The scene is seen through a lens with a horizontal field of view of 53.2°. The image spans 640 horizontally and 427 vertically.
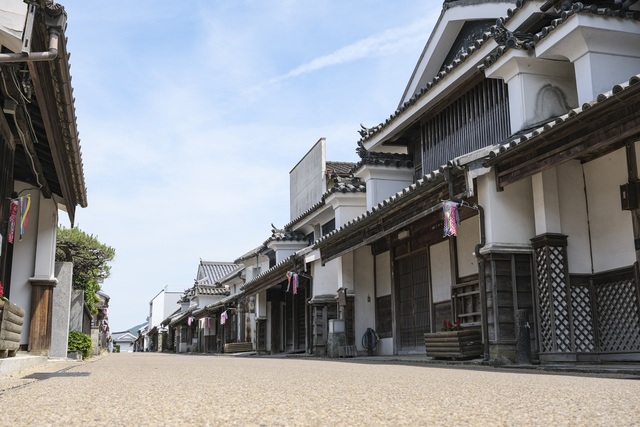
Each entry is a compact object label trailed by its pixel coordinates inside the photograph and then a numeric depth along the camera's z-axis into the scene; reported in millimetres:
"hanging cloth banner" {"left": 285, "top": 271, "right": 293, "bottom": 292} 22677
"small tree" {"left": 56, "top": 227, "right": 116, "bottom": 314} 24578
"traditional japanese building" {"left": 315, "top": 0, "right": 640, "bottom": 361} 10273
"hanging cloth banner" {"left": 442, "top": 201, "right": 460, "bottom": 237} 11688
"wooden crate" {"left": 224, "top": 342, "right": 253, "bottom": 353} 33844
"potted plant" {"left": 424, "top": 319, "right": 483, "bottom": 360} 12523
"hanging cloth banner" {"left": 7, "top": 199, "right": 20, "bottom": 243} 11008
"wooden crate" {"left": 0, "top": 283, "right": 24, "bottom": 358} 8312
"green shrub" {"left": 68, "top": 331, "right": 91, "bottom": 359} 18141
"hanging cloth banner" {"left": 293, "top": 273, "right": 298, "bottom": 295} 22203
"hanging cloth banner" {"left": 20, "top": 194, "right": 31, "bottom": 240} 11102
